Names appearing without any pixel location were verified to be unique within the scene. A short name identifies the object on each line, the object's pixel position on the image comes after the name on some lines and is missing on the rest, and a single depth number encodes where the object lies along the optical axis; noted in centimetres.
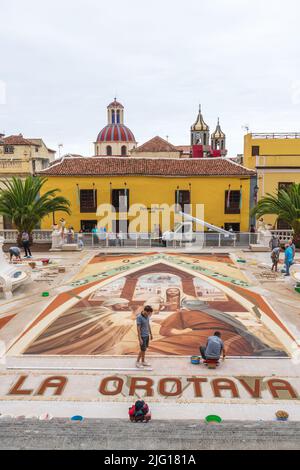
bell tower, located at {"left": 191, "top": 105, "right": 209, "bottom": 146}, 8112
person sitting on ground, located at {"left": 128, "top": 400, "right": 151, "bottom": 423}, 780
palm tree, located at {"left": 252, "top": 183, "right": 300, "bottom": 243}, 2453
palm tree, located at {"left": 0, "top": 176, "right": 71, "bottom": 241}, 2459
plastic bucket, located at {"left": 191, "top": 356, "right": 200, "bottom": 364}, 1045
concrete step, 648
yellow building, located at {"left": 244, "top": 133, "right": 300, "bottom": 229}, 4012
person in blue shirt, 1867
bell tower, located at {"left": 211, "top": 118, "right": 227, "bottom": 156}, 9069
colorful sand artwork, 1157
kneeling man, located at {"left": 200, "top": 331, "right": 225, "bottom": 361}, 1023
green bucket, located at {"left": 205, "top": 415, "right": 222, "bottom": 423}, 788
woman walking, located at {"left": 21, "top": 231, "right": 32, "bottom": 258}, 2342
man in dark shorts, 994
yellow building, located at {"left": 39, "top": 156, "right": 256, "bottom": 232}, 3481
